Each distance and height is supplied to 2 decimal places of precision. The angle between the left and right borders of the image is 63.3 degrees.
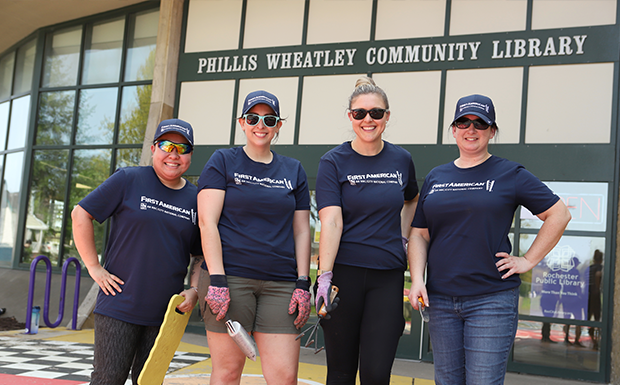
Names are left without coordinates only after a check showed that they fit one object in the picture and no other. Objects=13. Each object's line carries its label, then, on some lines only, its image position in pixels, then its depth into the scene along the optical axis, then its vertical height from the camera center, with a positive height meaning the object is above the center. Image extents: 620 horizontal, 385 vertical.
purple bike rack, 6.69 -1.15
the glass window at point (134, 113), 9.12 +1.90
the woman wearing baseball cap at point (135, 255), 2.44 -0.19
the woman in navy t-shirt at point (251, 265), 2.38 -0.18
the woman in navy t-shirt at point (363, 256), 2.39 -0.10
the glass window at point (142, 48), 9.18 +3.13
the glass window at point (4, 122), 11.48 +1.94
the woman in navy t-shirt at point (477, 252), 2.25 -0.03
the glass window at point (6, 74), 11.71 +3.16
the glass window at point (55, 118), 9.95 +1.87
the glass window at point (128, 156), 9.04 +1.10
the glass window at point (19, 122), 10.89 +1.89
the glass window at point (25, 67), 11.00 +3.15
